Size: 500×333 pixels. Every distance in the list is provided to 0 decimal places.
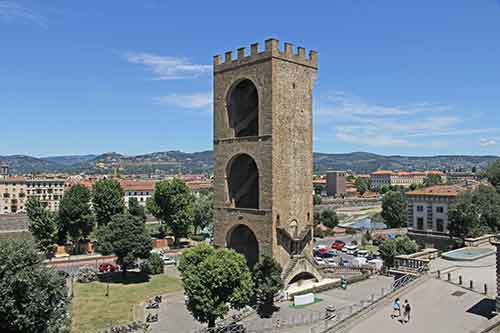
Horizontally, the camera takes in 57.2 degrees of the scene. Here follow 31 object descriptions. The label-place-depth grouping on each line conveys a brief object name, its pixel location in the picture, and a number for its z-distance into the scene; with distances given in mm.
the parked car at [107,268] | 47375
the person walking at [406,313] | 21203
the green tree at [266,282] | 30484
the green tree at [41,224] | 52625
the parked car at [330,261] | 52206
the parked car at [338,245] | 64637
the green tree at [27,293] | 20922
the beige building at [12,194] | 126938
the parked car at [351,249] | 61488
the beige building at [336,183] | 168125
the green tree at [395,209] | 82375
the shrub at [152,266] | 46344
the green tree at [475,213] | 44562
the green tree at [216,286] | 26205
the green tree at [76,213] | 56438
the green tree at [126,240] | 42438
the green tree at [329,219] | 84938
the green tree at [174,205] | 61656
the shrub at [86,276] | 43156
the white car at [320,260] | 48984
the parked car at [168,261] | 52641
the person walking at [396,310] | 22053
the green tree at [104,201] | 60312
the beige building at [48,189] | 130125
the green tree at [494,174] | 79125
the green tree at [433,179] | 162112
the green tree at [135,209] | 66875
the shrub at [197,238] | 70375
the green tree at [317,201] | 117719
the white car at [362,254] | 57819
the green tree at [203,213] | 74938
